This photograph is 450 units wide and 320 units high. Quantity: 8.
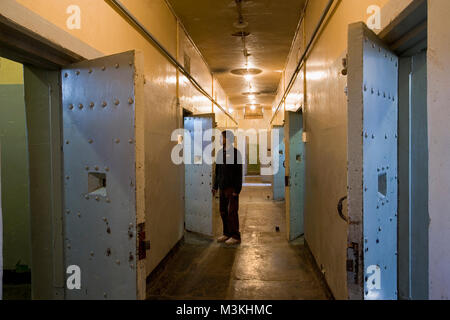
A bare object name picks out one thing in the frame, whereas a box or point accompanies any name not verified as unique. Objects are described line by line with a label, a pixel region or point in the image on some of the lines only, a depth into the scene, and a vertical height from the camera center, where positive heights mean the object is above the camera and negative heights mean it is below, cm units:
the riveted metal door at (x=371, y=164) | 150 -7
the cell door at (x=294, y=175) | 507 -39
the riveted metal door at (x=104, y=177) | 185 -14
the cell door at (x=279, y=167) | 868 -41
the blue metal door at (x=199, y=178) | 519 -42
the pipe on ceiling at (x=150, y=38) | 263 +130
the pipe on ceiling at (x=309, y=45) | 292 +137
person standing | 481 -47
